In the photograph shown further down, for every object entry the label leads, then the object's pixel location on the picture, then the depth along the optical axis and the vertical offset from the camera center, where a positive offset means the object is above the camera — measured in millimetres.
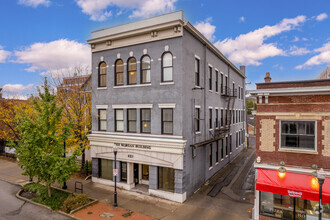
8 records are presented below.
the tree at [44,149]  13492 -2851
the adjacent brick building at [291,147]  10547 -2079
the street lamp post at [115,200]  14006 -6350
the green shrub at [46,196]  14105 -6638
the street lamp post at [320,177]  8445 -2810
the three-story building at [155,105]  14898 +273
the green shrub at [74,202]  13420 -6424
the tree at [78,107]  19895 +122
